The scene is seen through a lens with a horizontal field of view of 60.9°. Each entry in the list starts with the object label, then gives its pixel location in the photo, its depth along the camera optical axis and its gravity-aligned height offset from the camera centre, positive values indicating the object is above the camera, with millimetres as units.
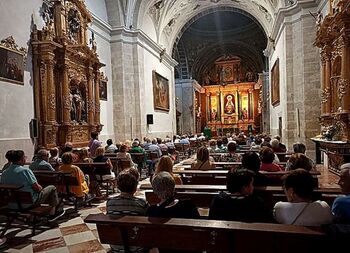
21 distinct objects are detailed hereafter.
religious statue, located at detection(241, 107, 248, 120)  30297 +822
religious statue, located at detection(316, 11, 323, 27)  8621 +3009
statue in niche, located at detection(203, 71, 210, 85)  31125 +4666
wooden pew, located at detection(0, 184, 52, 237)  3942 -1035
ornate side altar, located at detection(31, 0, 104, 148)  7945 +1568
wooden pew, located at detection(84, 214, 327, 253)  1852 -770
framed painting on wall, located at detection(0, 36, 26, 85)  6719 +1616
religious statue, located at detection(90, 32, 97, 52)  10541 +3136
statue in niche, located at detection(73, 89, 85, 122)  9507 +743
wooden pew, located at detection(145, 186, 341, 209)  3156 -844
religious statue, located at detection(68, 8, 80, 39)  9273 +3339
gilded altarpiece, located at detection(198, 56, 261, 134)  30062 +2539
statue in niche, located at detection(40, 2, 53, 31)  8336 +3278
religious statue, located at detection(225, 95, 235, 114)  30719 +1804
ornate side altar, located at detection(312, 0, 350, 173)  6926 +966
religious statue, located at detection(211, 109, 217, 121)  30844 +938
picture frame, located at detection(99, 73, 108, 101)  11570 +1542
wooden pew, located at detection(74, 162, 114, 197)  5996 -872
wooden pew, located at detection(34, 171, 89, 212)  4750 -841
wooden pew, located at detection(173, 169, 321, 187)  4583 -840
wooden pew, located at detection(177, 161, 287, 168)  5527 -769
